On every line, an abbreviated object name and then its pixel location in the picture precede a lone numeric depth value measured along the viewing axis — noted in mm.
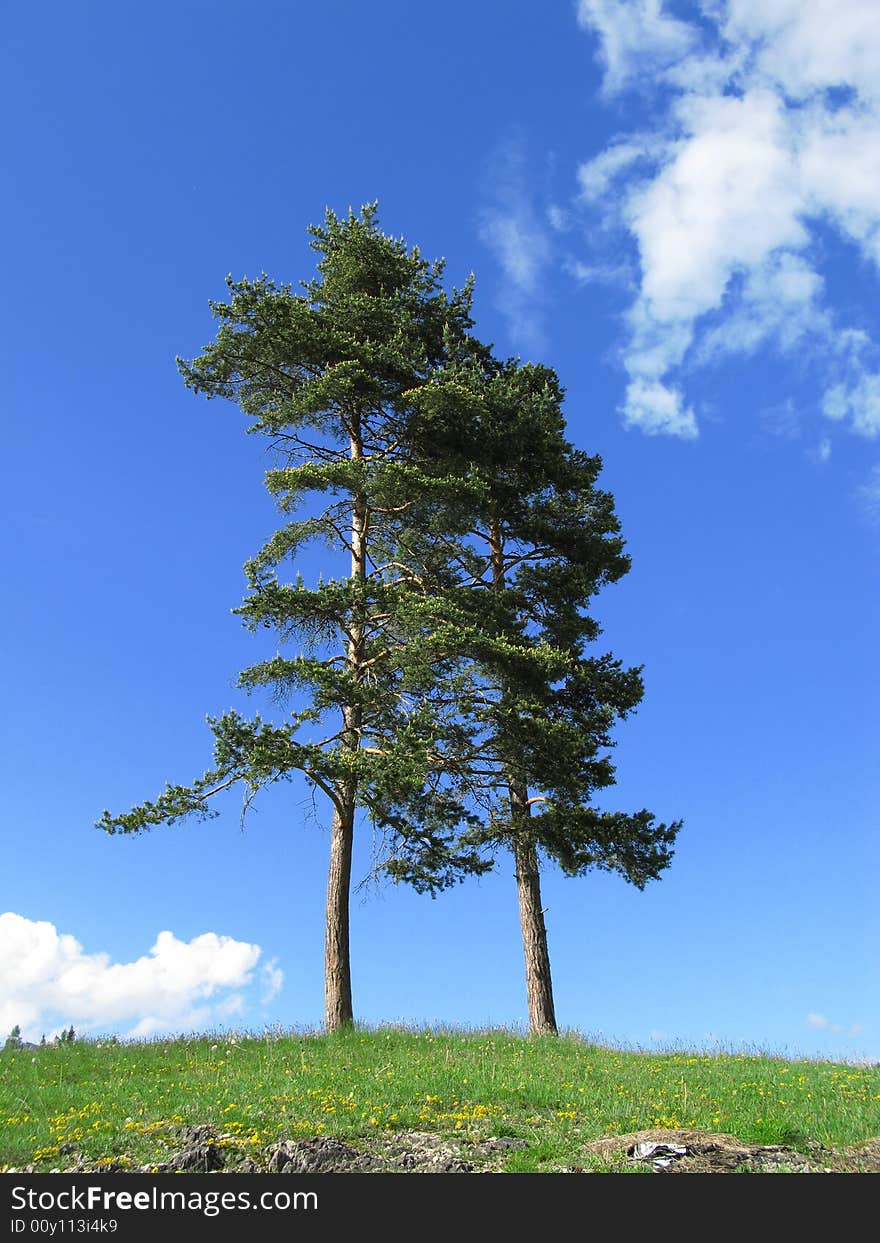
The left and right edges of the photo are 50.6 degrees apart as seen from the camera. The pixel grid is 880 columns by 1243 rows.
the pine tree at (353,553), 17734
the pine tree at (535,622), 18938
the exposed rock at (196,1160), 8953
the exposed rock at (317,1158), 8898
